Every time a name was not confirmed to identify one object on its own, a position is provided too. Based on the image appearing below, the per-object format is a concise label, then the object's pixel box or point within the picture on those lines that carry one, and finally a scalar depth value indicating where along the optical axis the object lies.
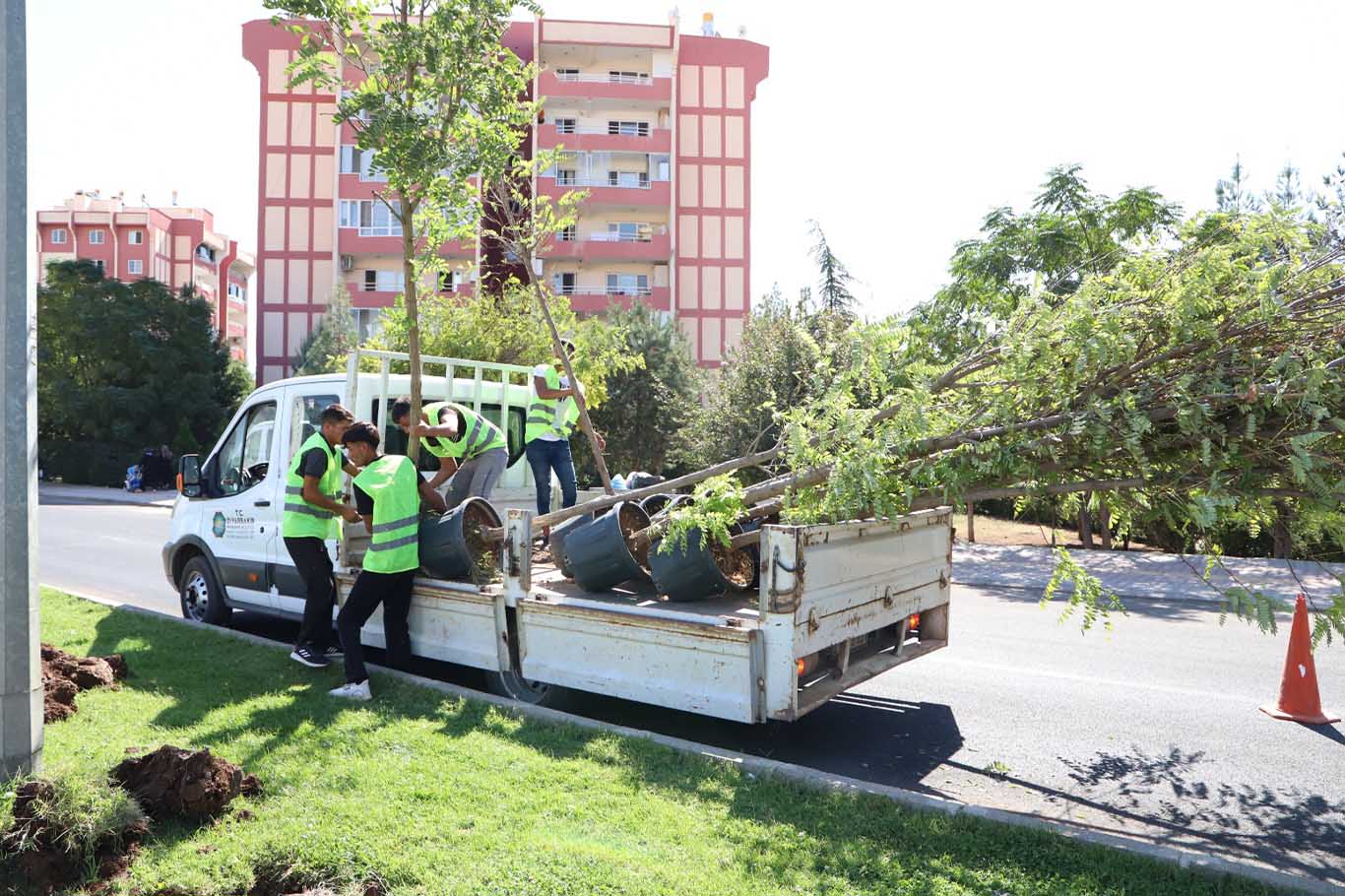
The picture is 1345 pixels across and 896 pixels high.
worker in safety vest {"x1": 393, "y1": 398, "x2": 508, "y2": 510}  6.83
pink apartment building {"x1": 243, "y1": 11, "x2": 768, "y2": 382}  44.28
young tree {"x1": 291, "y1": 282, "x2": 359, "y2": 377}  36.00
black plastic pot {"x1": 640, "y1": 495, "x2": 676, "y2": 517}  6.56
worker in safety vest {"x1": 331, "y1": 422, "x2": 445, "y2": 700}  6.00
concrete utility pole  3.79
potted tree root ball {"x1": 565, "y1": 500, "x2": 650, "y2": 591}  5.71
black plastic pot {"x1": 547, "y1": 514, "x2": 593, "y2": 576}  6.25
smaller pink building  70.25
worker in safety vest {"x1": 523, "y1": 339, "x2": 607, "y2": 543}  7.70
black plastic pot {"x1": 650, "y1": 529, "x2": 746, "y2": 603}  5.40
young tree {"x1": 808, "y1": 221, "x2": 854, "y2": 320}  26.52
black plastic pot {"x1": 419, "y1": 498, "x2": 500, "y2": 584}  6.18
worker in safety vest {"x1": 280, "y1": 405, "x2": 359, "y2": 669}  6.52
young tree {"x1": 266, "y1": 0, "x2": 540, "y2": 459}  6.55
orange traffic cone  6.31
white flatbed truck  4.74
